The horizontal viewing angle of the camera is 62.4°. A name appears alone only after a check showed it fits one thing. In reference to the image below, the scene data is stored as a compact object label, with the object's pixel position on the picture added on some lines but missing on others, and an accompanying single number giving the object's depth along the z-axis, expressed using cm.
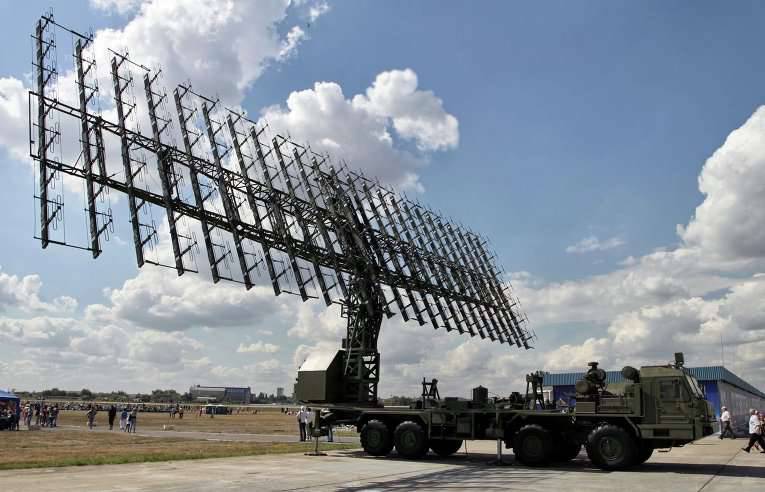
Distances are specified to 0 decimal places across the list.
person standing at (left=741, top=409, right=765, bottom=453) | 2457
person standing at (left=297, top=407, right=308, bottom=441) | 3147
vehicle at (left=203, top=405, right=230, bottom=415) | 9312
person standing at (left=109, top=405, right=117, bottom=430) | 4303
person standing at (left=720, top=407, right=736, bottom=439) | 3472
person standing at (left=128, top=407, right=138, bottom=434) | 3872
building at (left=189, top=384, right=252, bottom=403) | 18412
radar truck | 1831
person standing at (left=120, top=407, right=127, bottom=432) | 3988
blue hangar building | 4253
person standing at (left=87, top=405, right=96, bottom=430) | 4263
